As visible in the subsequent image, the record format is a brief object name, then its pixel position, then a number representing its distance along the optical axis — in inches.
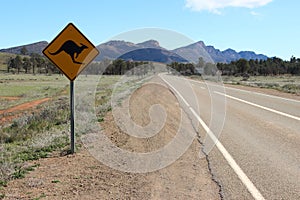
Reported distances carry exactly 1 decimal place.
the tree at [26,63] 5402.6
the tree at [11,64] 5337.6
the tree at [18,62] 5295.3
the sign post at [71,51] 298.7
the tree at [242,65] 4653.1
